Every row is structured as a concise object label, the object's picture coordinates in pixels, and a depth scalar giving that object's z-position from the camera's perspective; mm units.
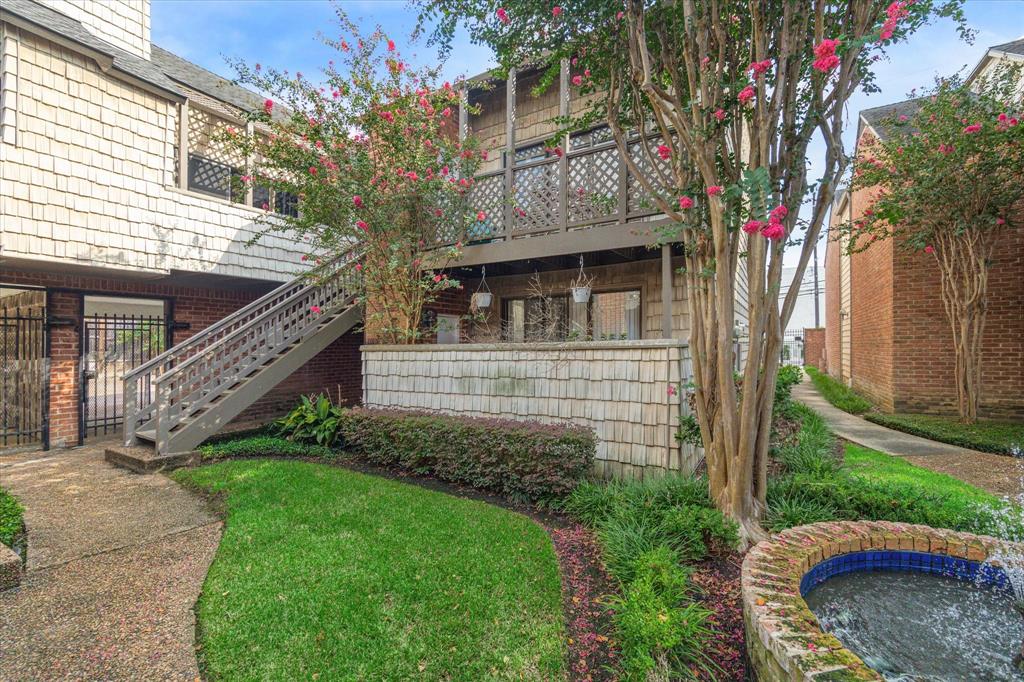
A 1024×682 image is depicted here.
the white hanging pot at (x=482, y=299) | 8435
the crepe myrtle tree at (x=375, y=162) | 7113
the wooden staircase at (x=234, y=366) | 6344
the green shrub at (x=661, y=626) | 2170
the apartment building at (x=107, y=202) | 6309
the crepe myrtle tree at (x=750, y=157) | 3213
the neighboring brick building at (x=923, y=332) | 7967
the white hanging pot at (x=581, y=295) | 7055
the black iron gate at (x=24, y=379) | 7418
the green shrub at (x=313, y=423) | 6945
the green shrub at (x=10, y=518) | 3672
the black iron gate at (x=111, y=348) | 8125
